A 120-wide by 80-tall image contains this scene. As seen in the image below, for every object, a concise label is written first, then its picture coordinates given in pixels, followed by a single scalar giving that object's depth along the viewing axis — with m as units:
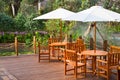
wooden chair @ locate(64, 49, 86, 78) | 7.54
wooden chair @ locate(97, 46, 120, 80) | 7.23
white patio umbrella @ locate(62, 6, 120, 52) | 7.34
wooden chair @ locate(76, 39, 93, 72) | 9.09
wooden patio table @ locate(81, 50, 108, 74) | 7.74
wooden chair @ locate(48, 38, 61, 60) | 10.75
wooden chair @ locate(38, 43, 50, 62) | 10.12
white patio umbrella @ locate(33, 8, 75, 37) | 10.16
